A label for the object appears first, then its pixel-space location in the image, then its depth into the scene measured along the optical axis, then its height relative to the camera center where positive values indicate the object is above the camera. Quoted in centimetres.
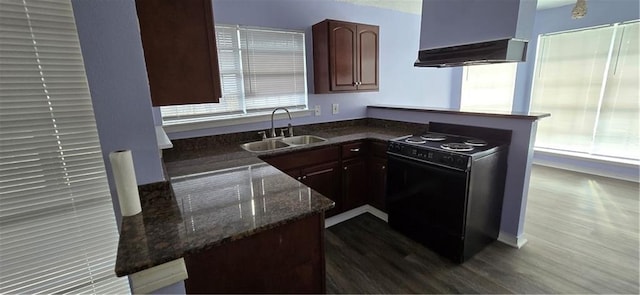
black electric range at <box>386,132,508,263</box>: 201 -75
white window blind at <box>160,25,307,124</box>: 254 +25
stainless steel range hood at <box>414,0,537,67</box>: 190 +47
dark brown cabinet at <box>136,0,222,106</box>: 126 +25
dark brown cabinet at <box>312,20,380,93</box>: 286 +45
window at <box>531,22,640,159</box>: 368 +0
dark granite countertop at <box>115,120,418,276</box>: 90 -46
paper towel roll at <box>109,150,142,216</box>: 101 -30
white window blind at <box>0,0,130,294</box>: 102 -23
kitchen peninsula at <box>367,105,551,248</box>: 215 -53
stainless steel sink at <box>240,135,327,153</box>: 272 -44
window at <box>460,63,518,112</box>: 478 +13
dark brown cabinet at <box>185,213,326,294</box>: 108 -70
